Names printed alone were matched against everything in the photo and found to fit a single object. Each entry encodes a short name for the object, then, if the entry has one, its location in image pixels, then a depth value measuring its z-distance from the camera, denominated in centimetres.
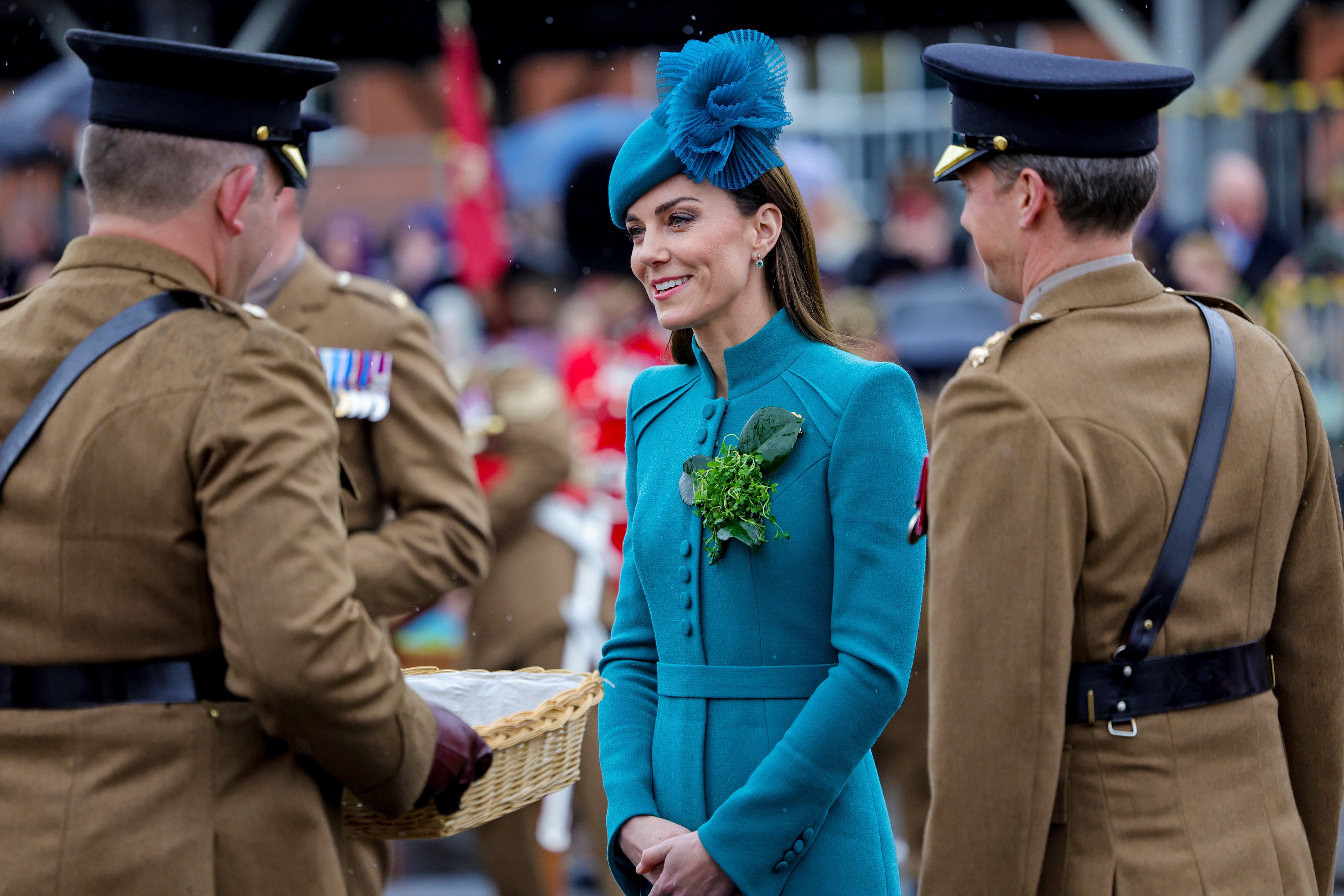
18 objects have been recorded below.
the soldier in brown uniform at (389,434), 834
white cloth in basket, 682
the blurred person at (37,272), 2308
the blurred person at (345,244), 2625
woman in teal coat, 559
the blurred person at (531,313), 1530
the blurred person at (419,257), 2705
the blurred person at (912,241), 2231
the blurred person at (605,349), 1631
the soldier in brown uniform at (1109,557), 481
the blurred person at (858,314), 1356
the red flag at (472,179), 2264
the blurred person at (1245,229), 1875
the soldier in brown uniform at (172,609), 505
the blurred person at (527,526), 1299
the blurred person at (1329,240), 1942
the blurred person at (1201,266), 1675
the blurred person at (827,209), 3228
